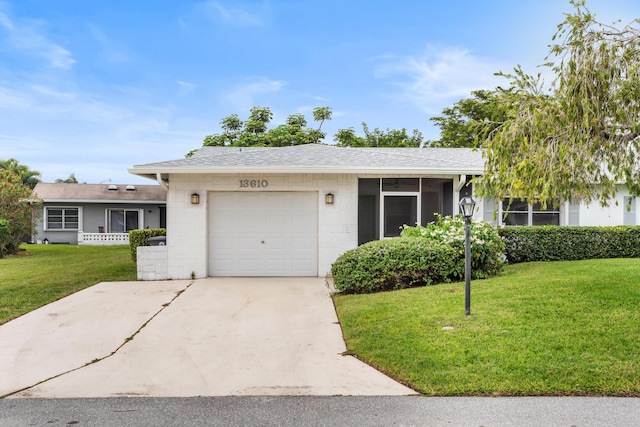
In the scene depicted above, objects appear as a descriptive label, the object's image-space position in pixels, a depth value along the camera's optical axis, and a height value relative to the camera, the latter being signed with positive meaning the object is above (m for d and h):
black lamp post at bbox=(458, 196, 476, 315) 6.73 -0.45
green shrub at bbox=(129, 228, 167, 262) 15.62 -0.95
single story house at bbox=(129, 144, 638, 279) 11.52 +0.06
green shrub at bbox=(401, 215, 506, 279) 9.49 -0.65
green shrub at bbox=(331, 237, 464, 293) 9.02 -1.07
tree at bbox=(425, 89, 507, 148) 30.06 +5.79
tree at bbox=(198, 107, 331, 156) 30.34 +5.01
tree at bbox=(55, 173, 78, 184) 50.33 +3.00
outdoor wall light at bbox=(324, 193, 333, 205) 11.59 +0.23
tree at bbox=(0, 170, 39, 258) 19.16 -0.20
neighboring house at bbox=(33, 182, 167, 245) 25.25 -0.26
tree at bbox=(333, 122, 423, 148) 33.44 +4.89
